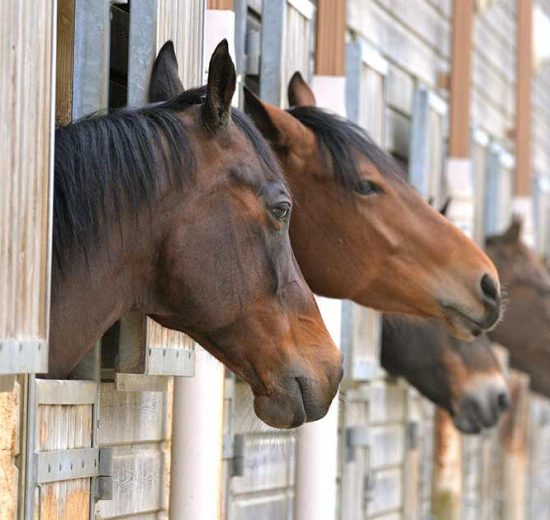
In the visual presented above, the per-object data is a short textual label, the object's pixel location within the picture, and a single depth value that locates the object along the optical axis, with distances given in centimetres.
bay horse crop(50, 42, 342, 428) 758
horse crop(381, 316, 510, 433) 1486
